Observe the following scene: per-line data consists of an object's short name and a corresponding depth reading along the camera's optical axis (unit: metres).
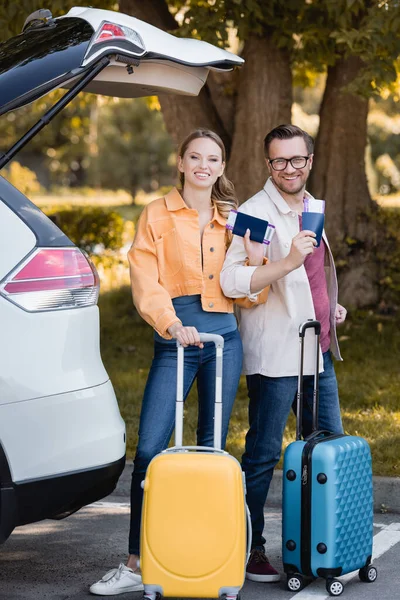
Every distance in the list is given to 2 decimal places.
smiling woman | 5.91
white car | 4.99
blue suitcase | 5.77
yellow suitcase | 5.17
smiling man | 6.07
